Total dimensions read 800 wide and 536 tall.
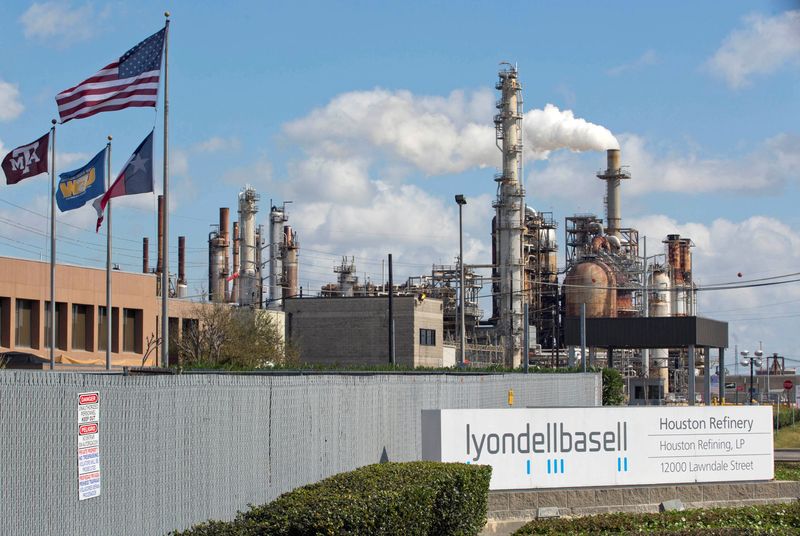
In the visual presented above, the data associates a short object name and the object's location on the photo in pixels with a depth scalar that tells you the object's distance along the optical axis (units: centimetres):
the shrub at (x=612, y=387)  4881
